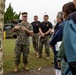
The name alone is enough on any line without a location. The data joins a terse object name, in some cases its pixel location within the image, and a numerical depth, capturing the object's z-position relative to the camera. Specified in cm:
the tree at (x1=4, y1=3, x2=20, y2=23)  1691
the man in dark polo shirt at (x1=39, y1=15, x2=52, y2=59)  446
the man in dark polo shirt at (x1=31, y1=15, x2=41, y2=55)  488
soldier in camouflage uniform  342
